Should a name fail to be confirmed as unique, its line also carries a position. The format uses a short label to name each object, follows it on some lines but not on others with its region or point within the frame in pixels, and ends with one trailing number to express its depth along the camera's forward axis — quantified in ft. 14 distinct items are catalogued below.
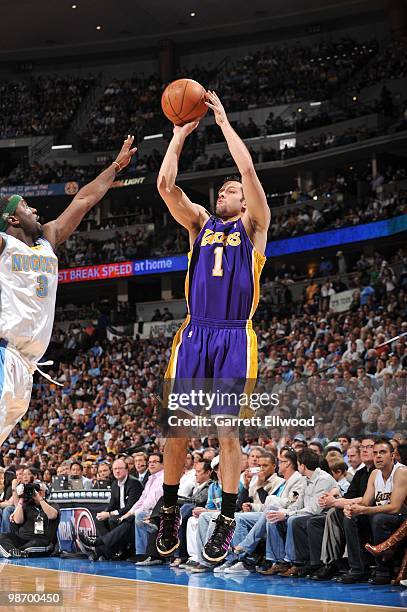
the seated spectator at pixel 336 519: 31.91
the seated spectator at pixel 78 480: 44.83
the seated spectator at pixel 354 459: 33.76
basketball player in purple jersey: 18.85
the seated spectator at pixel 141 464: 41.91
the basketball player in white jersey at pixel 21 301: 19.60
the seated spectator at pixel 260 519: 34.40
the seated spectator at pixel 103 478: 43.79
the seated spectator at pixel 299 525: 33.30
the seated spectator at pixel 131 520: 39.81
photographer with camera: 44.66
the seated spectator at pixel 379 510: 30.30
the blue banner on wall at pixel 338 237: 80.78
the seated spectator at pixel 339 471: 33.99
